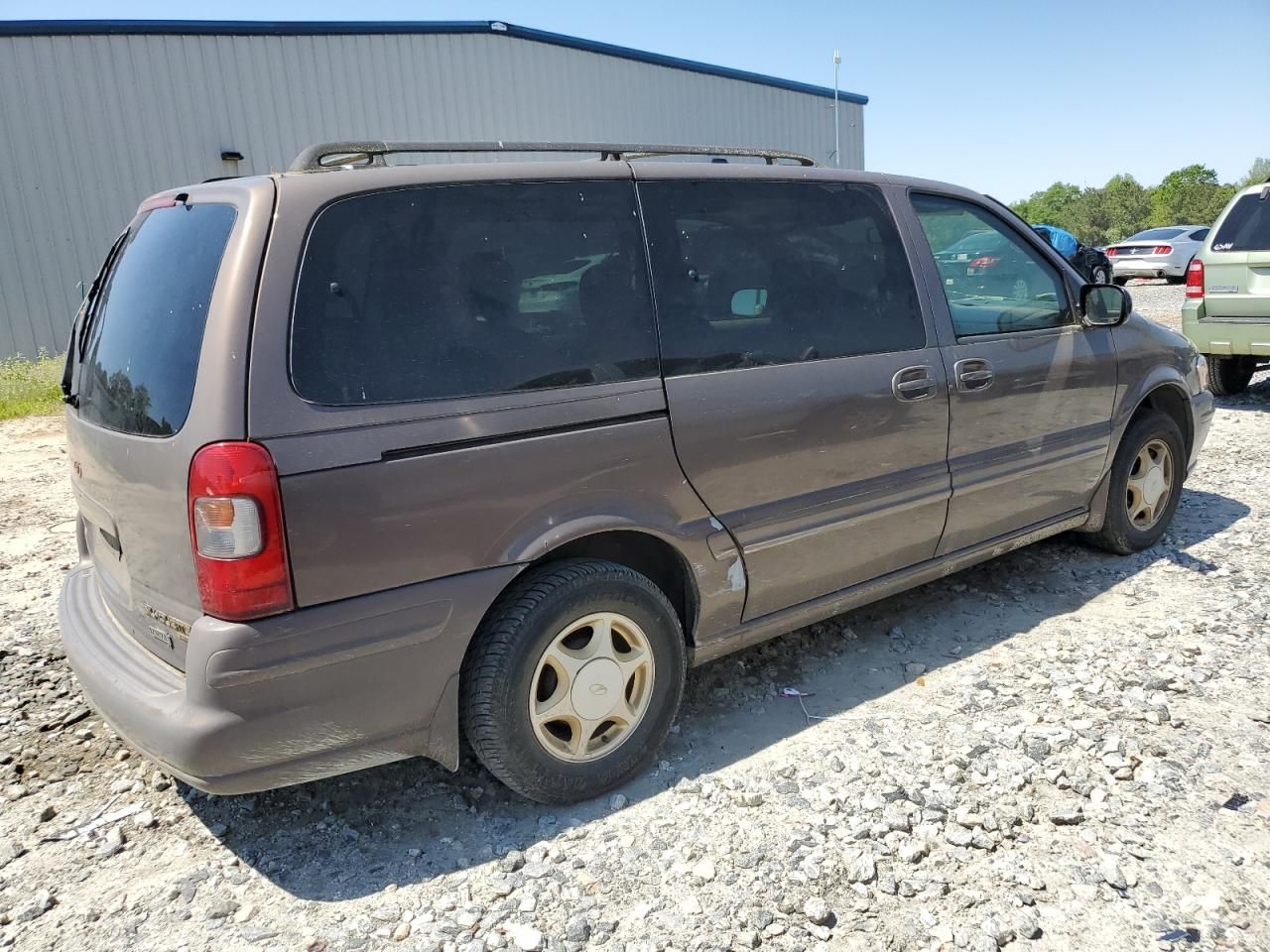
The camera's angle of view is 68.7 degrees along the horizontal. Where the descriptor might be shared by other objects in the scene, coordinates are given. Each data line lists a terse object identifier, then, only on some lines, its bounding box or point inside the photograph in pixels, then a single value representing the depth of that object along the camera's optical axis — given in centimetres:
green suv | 785
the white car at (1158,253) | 2066
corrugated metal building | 1206
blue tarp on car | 1174
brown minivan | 228
